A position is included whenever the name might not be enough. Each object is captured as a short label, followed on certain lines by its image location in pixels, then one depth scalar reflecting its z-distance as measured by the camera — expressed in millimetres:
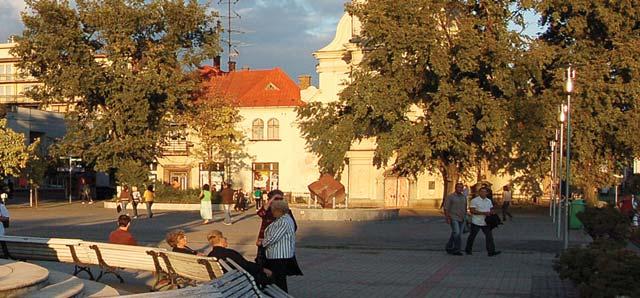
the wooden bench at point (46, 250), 13578
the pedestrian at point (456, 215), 20812
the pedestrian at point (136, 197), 37625
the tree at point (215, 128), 56594
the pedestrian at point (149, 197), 36812
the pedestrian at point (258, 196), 47344
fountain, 36500
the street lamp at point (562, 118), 23016
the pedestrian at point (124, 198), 39656
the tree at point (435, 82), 43281
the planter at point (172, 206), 48125
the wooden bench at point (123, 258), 12266
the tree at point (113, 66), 51656
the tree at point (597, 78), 42594
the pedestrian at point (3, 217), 15148
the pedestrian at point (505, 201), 38656
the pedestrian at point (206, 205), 30922
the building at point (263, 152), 59875
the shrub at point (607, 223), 18234
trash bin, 30547
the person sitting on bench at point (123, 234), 14055
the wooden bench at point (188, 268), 10438
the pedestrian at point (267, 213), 12297
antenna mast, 72625
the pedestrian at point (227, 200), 31766
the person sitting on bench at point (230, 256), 11012
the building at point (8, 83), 98500
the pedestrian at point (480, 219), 20672
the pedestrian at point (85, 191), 58969
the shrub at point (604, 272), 9344
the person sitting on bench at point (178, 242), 12625
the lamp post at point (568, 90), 18188
